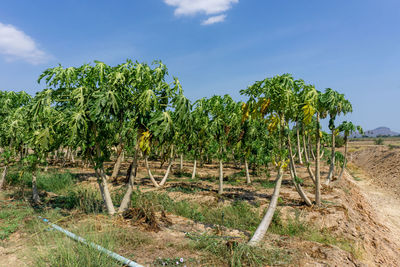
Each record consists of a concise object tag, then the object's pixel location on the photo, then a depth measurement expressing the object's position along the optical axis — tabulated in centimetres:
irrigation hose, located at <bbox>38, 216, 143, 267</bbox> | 409
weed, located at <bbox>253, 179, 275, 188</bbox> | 1313
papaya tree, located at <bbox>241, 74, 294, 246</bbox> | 607
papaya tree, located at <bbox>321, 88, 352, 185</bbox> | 938
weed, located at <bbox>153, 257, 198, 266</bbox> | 433
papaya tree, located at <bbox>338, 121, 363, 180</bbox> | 1325
